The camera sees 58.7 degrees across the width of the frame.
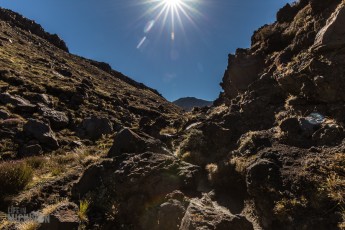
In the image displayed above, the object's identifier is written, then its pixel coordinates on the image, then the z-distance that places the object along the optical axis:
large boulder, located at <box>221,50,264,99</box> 22.33
